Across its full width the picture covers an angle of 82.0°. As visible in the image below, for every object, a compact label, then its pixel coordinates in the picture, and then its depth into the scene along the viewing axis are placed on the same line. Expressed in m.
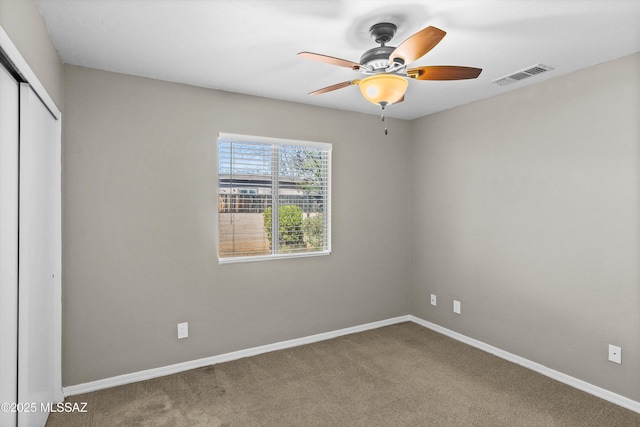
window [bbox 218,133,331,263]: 3.38
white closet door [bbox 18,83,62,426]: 1.86
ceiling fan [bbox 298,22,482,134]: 1.84
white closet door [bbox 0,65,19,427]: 1.62
